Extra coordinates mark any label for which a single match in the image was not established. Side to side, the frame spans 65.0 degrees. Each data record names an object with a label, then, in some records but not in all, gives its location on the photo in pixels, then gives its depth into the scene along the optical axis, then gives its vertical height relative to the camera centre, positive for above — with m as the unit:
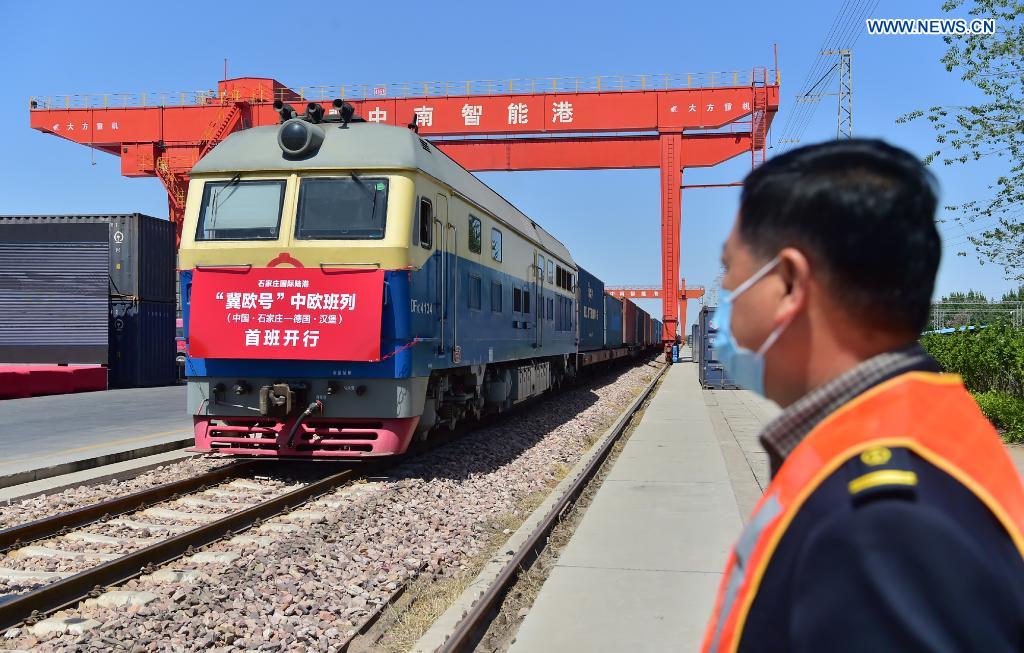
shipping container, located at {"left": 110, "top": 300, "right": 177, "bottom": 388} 21.92 -0.10
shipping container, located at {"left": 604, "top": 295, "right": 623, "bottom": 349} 30.19 +0.56
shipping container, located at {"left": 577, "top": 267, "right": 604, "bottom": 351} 22.69 +0.82
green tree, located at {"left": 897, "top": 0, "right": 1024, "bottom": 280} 12.78 +3.66
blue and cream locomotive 8.34 +0.54
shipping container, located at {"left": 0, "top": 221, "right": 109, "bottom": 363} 21.62 +1.44
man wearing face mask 0.95 -0.15
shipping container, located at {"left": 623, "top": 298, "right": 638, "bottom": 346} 37.88 +0.72
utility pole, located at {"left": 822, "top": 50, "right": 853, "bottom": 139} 26.91 +8.57
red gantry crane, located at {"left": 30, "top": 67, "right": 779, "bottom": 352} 29.20 +7.88
